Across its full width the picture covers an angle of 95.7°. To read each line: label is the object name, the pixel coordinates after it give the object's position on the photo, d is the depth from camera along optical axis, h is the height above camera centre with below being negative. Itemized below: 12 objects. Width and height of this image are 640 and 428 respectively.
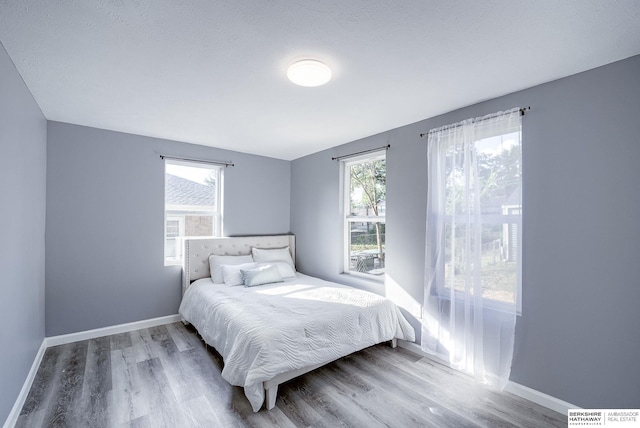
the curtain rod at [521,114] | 2.30 +0.84
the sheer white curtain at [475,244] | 2.33 -0.25
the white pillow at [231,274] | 3.56 -0.76
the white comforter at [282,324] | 2.12 -0.96
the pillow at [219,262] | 3.69 -0.65
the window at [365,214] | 3.65 +0.01
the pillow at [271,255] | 4.23 -0.61
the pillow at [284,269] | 3.93 -0.76
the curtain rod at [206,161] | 3.80 +0.74
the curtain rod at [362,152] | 3.38 +0.79
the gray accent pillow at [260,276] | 3.52 -0.76
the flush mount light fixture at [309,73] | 1.92 +0.97
